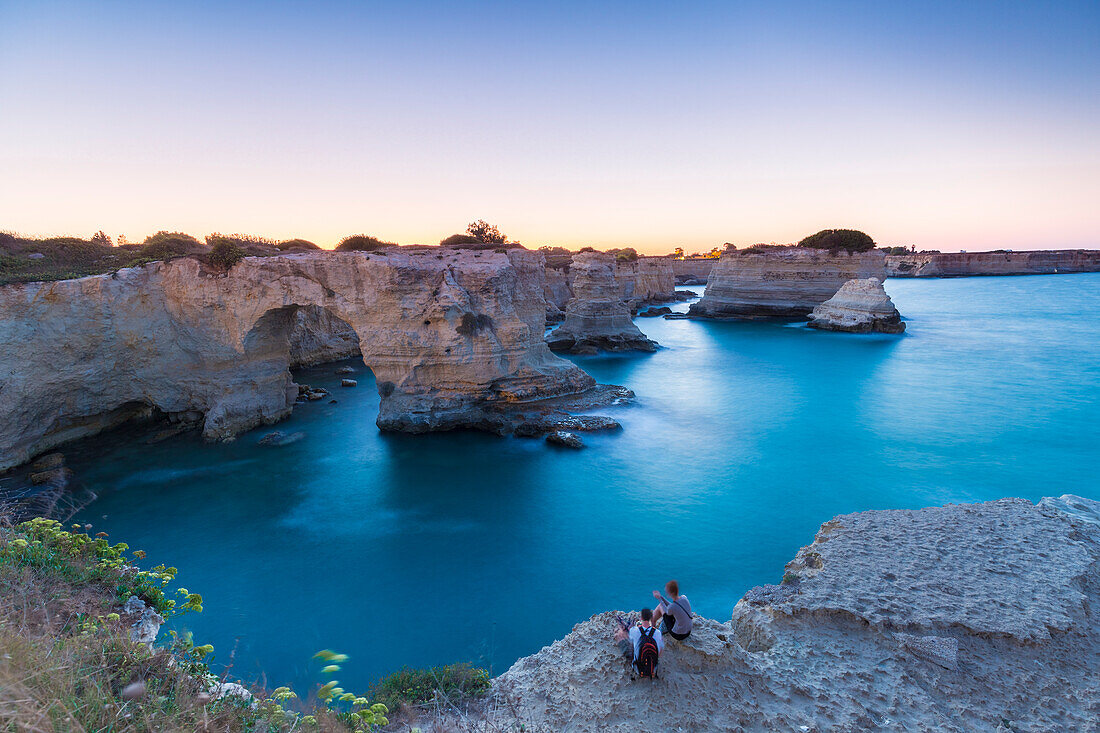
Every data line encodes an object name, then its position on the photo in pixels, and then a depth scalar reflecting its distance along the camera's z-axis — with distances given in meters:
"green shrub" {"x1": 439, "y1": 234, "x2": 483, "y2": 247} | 29.35
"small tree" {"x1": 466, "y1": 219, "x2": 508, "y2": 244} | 37.56
